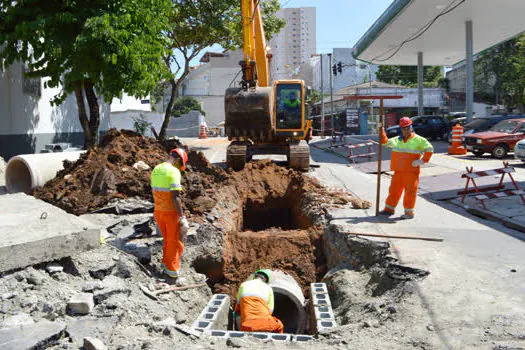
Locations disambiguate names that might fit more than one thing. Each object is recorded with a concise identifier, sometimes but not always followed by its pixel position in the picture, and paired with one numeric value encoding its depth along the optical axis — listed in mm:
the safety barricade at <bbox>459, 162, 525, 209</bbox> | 9711
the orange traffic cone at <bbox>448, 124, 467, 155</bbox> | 19766
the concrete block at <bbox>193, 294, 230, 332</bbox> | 5660
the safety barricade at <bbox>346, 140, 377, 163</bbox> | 18881
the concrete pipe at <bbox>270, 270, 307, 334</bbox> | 7137
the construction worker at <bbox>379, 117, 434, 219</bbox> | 8523
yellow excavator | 12711
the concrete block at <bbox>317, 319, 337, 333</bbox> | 5426
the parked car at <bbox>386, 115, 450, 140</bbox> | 26125
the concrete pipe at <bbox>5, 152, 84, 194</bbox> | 10414
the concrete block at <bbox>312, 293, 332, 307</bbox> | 6286
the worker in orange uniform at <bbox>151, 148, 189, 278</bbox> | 6207
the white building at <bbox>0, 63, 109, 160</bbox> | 14023
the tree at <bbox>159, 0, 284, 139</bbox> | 21516
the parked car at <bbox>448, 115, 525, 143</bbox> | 20484
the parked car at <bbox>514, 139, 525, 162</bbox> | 15086
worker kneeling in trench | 5906
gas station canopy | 20875
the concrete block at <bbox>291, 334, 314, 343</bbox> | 5086
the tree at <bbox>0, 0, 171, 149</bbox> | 10805
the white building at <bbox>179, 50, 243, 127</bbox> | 63844
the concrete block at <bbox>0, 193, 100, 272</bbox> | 5086
